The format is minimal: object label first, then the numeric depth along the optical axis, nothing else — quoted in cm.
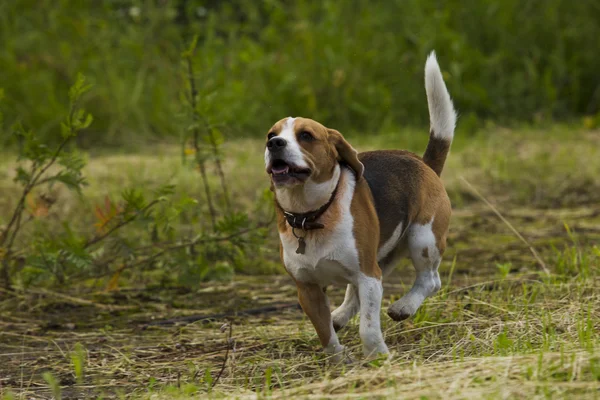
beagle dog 748
